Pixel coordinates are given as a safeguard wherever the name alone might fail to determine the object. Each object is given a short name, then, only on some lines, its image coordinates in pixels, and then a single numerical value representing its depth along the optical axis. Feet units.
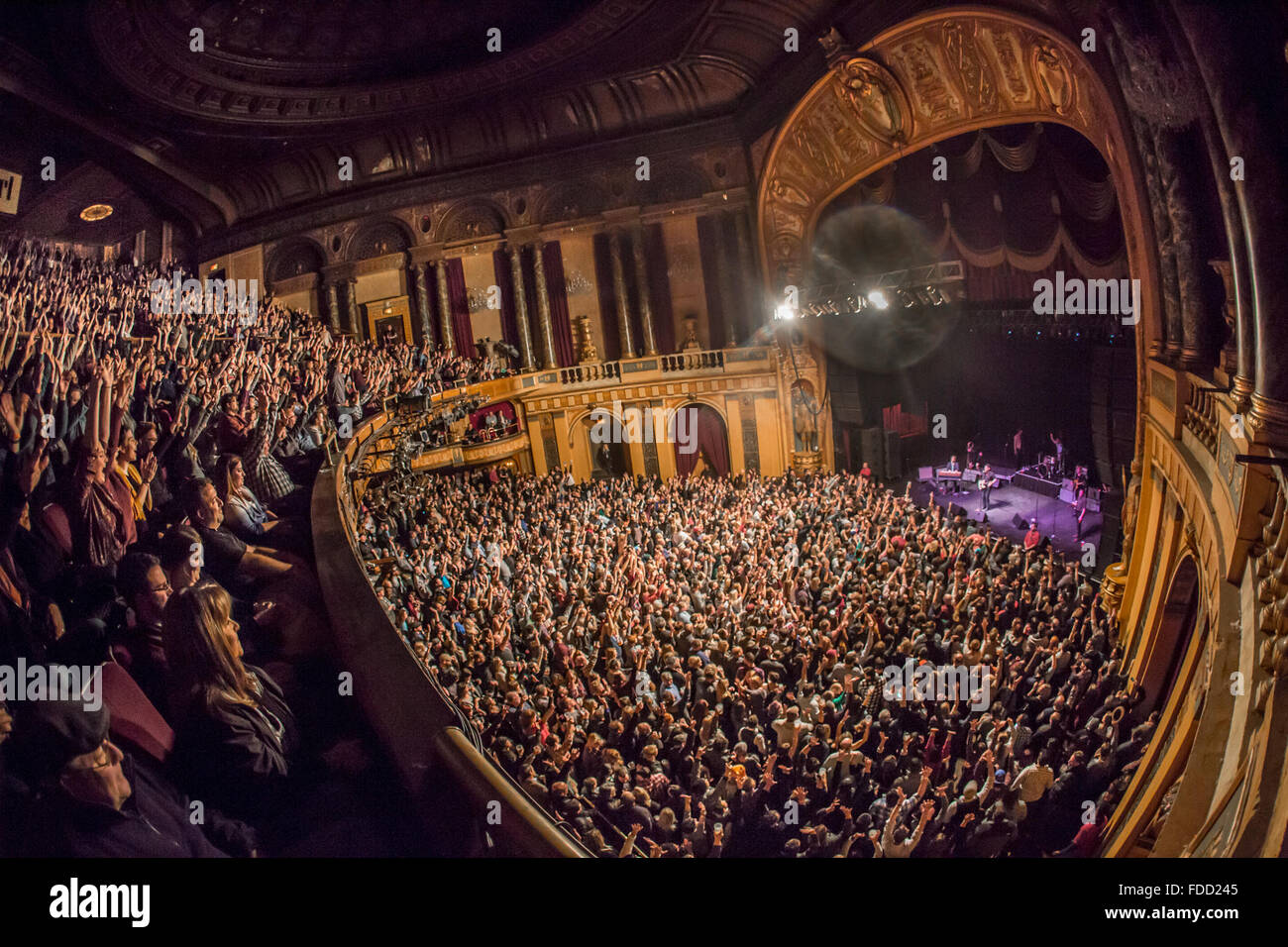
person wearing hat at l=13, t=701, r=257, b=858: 19.31
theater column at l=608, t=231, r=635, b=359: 68.23
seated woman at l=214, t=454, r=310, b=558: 25.75
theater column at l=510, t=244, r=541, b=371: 68.44
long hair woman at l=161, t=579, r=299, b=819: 20.56
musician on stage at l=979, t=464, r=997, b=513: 55.98
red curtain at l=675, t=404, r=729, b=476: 67.62
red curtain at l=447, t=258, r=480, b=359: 67.72
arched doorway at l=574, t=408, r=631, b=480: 67.05
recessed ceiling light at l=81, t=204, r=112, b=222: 43.80
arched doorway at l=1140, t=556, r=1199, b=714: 28.25
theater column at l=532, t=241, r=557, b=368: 68.80
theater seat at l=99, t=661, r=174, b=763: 20.43
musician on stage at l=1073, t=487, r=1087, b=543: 50.15
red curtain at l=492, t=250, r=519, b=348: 68.95
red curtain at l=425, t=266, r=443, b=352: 66.90
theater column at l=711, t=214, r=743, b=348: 67.46
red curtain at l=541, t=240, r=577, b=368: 69.36
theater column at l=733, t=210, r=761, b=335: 67.00
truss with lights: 49.16
